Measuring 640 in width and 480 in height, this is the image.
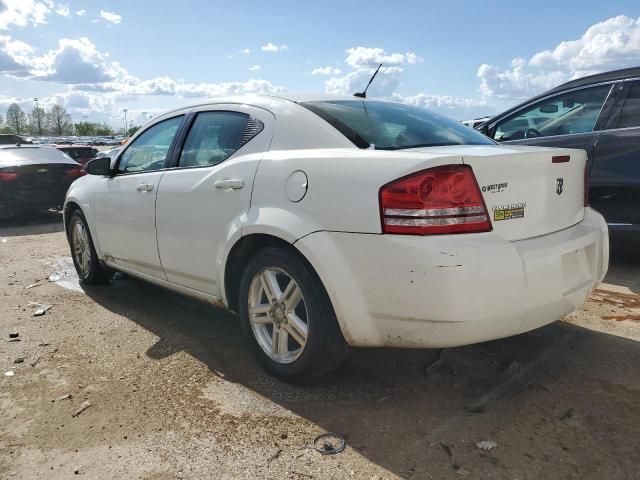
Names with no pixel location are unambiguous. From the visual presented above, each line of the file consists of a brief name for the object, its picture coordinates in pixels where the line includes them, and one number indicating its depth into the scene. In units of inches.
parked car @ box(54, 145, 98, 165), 585.9
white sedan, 96.1
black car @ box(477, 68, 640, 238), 187.9
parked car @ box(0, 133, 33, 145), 603.5
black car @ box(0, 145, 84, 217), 366.9
